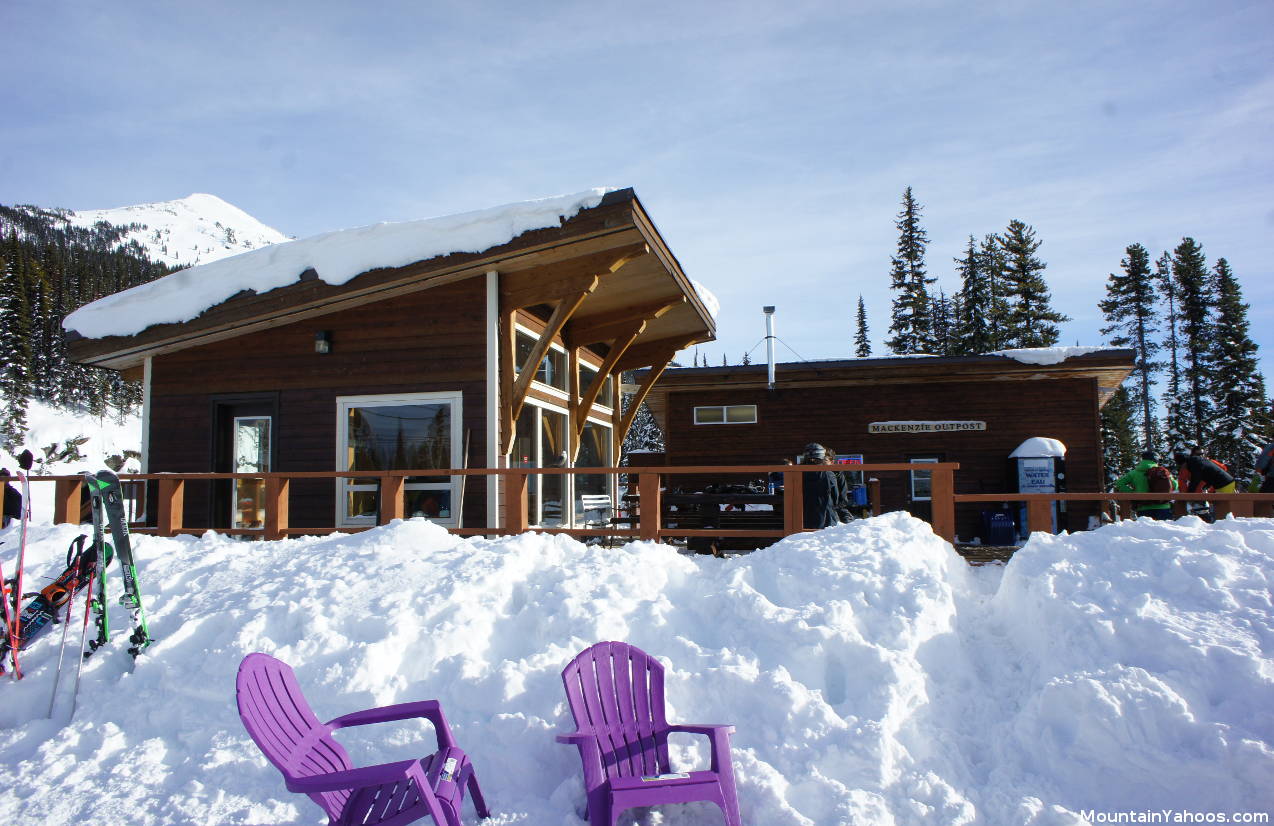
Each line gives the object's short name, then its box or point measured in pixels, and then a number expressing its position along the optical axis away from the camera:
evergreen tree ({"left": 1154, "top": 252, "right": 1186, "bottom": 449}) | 33.12
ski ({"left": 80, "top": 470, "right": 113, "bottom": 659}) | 5.18
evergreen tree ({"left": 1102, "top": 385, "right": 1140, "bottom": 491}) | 29.44
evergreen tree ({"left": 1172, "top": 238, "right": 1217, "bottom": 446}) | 31.77
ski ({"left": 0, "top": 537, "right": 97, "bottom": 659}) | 5.37
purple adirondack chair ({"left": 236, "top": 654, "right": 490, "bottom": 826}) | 3.00
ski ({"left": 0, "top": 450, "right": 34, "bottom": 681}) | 5.07
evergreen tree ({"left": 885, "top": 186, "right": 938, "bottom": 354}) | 34.94
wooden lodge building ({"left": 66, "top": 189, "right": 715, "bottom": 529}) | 8.15
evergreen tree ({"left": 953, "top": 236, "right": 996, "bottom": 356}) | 32.12
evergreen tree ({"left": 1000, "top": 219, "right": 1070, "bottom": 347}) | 31.98
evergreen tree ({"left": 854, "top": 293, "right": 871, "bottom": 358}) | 44.19
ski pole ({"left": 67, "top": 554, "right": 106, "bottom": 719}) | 4.98
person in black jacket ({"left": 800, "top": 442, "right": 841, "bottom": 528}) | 6.79
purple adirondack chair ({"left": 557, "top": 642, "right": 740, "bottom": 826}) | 3.27
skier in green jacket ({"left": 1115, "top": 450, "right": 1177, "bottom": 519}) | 8.52
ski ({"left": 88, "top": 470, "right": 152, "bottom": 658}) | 5.03
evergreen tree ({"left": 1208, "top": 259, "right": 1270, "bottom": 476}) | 29.66
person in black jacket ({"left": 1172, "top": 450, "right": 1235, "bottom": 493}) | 8.43
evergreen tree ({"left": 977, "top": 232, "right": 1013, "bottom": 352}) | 32.16
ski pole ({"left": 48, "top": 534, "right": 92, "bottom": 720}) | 5.46
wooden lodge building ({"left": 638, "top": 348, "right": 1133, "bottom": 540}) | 14.00
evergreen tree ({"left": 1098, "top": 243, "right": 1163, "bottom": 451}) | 34.88
